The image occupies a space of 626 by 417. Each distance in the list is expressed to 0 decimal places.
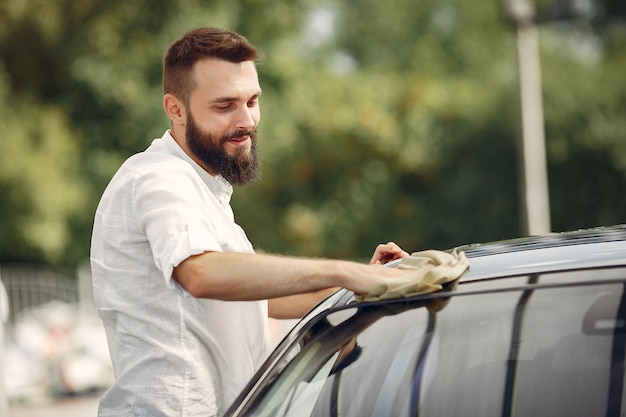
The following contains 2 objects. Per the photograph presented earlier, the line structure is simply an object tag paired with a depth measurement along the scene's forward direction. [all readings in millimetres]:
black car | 3706
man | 4024
